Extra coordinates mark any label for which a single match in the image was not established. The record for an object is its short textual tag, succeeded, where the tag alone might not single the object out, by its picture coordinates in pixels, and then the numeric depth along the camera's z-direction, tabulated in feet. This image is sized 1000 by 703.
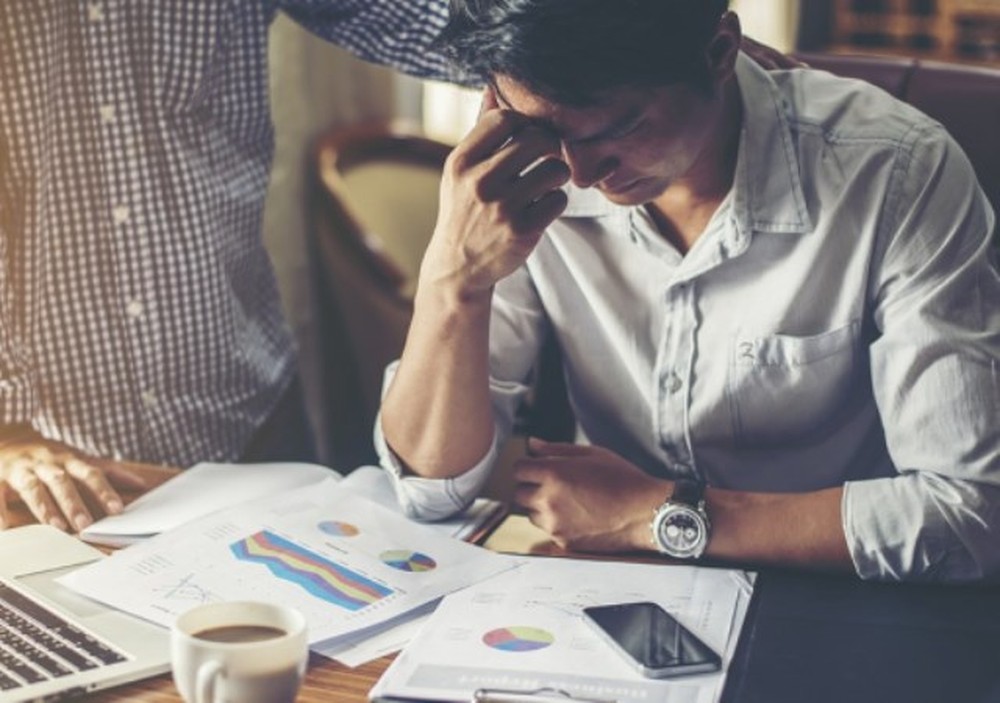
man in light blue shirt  4.37
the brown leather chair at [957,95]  5.41
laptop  3.61
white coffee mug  3.20
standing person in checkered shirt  5.99
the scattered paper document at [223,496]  4.70
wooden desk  3.59
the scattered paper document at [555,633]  3.60
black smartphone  3.66
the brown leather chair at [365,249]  9.74
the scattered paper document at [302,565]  4.08
